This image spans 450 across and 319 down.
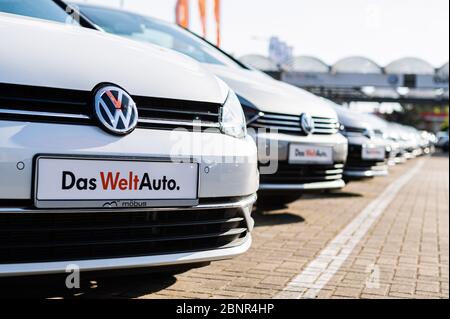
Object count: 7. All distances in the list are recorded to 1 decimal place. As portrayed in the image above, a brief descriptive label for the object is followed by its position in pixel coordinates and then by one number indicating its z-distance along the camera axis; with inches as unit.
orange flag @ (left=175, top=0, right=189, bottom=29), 864.9
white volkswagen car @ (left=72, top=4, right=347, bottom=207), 180.9
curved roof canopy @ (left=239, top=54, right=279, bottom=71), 1809.8
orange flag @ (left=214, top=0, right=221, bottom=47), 697.3
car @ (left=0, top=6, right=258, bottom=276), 80.1
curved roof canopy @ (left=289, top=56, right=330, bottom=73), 1879.9
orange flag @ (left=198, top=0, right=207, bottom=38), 740.0
